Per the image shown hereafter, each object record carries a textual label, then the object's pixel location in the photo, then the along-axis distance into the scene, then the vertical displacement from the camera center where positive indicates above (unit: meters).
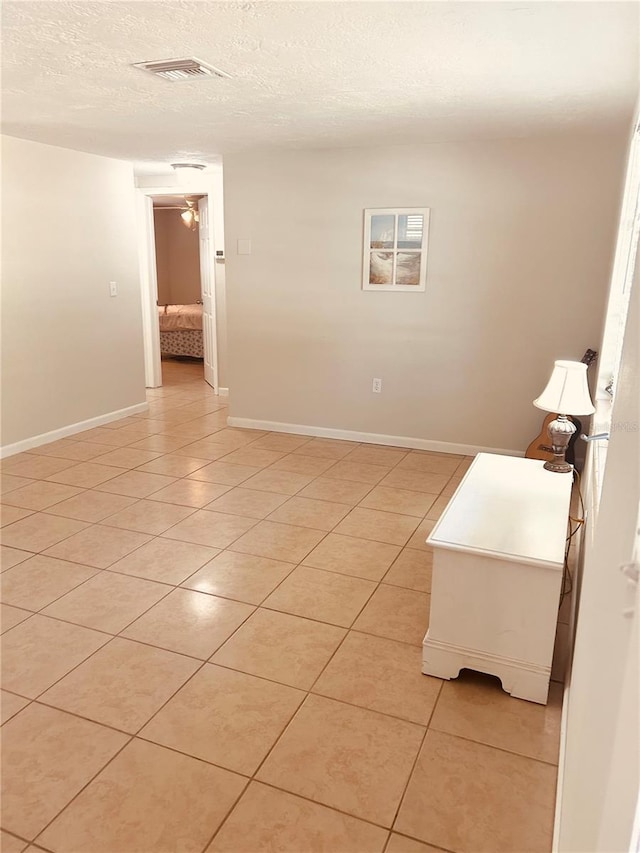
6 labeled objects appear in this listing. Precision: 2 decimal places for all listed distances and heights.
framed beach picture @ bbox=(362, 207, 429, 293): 4.55 +0.16
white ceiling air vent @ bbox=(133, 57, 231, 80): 2.66 +0.86
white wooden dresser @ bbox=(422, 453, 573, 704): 2.00 -1.04
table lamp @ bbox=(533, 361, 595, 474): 2.42 -0.47
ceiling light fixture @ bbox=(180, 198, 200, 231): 8.14 +0.64
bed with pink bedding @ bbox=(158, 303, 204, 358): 8.84 -0.88
